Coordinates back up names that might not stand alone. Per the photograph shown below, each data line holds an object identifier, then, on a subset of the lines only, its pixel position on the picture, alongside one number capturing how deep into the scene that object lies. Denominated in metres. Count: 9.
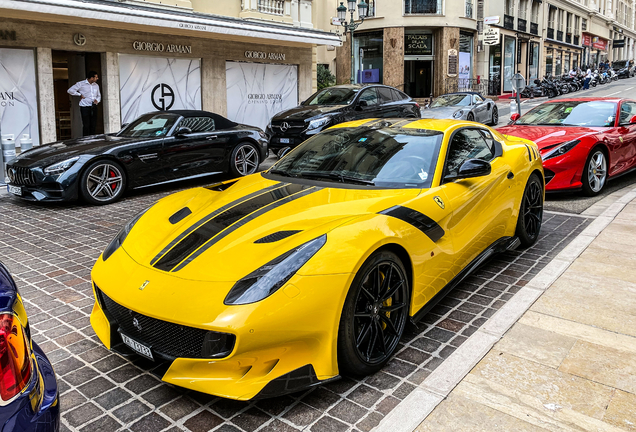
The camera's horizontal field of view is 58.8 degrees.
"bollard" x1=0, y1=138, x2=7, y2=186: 9.88
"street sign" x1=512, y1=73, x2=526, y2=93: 15.68
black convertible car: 8.03
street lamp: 21.70
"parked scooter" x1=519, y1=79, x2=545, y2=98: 34.88
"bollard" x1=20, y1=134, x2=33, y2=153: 10.09
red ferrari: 7.99
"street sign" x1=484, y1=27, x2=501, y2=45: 35.25
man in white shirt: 13.37
